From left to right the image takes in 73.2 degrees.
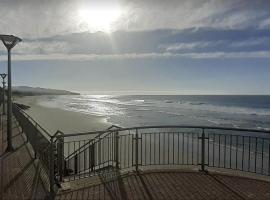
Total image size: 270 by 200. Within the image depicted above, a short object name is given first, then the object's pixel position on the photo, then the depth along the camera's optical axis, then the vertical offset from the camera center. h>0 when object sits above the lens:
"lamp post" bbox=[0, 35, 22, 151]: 5.88 +0.61
